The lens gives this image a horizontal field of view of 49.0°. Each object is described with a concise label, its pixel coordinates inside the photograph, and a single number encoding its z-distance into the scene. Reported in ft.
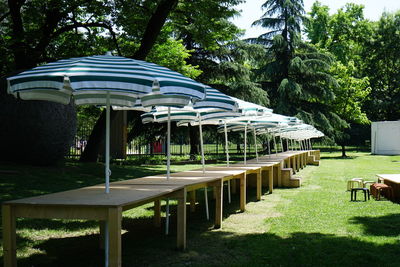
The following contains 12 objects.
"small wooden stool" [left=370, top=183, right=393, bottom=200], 32.27
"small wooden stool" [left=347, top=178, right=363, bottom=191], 35.73
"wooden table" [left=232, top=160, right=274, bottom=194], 33.96
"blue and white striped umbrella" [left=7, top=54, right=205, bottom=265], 14.11
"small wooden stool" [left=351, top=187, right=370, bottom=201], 31.71
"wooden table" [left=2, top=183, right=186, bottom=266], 13.21
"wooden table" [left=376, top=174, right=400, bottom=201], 32.12
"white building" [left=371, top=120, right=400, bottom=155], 112.78
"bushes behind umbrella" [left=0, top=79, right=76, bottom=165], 40.42
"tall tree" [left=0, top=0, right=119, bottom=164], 40.60
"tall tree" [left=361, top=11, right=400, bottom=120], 149.07
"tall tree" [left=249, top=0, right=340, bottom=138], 102.47
